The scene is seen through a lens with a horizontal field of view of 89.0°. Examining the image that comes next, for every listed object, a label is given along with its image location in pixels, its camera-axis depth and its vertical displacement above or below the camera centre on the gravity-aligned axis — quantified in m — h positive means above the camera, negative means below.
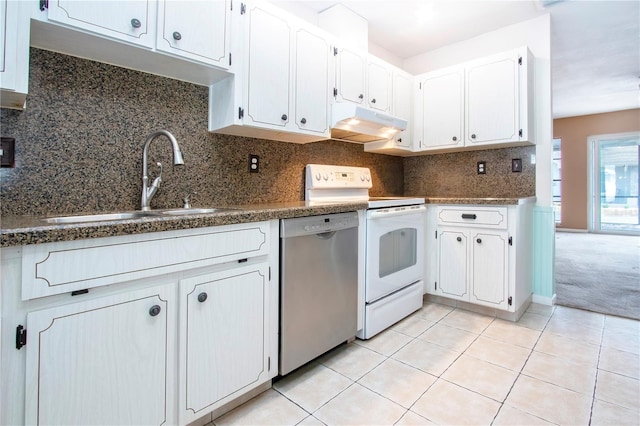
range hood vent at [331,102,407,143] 2.21 +0.72
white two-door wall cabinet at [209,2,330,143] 1.79 +0.81
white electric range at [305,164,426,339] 2.11 -0.18
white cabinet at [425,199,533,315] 2.46 -0.27
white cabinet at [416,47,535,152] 2.61 +1.01
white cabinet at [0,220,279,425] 0.90 -0.36
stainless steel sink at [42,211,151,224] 1.27 +0.00
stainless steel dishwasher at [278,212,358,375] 1.59 -0.35
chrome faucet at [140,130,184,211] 1.63 +0.18
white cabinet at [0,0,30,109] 1.08 +0.57
